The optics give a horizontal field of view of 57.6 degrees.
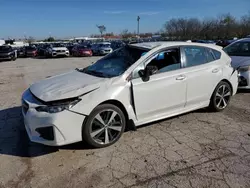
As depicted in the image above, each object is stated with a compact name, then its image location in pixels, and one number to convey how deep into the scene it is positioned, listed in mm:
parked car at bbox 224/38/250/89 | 6262
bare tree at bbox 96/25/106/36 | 84794
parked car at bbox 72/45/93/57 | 25734
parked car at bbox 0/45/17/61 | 21875
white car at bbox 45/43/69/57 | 24875
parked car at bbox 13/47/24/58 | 27609
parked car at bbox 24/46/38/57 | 27531
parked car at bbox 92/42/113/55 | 26312
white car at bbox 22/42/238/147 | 3146
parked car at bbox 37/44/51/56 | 28341
